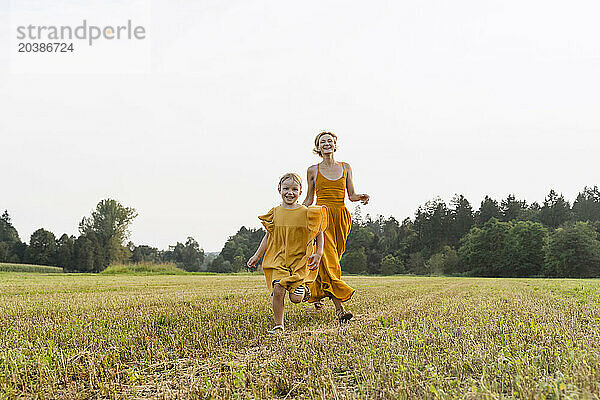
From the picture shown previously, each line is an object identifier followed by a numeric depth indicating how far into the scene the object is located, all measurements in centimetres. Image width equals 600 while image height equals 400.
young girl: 555
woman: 671
